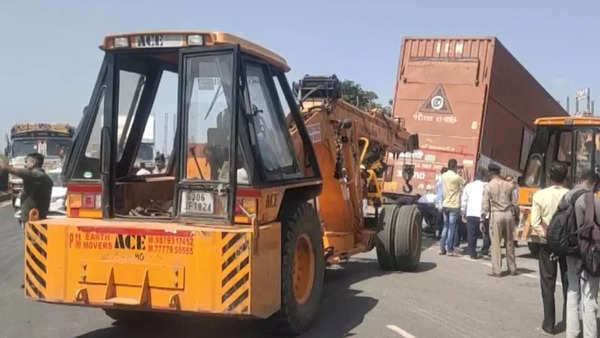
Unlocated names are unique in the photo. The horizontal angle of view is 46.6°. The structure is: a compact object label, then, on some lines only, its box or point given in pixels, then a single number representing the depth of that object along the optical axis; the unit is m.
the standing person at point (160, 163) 8.40
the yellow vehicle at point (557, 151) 12.27
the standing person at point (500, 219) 10.45
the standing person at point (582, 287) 6.16
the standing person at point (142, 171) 7.10
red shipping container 15.00
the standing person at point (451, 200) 12.64
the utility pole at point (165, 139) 6.83
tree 32.40
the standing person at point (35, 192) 8.73
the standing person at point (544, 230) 6.96
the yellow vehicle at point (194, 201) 5.50
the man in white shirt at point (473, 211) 12.34
